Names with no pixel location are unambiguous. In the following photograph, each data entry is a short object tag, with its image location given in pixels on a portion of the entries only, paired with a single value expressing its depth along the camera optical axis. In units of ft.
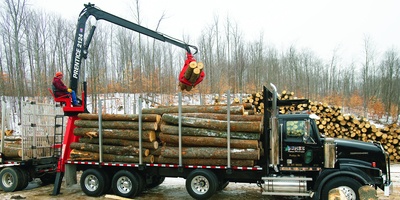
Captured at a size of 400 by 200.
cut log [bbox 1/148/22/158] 35.17
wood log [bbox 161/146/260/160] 28.02
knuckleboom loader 26.04
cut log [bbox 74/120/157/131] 31.17
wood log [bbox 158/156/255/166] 28.32
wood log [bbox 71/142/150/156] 31.53
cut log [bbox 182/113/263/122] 29.25
